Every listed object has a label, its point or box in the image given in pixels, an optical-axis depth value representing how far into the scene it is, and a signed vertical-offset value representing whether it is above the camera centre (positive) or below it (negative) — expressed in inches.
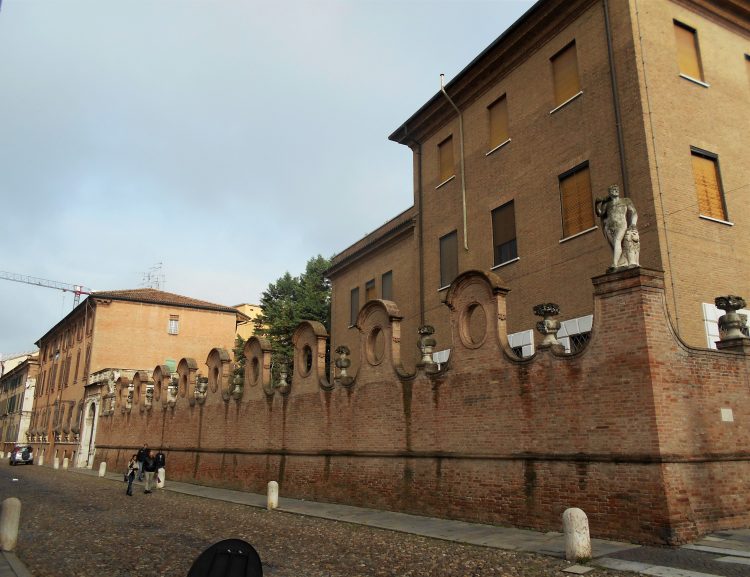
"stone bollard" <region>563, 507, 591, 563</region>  314.7 -42.3
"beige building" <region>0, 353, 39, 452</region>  2389.3 +203.3
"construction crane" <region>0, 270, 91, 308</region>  3521.2 +895.8
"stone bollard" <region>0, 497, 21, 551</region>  368.5 -42.6
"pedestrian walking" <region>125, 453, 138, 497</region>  785.6 -27.1
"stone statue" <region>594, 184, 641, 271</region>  394.0 +143.0
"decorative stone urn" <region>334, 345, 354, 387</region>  649.6 +95.4
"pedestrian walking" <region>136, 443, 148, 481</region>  857.2 -6.8
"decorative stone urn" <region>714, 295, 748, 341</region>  417.4 +93.6
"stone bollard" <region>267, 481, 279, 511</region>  608.1 -41.4
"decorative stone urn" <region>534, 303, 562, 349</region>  435.5 +92.5
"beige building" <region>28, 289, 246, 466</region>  1627.7 +310.9
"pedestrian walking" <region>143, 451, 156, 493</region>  828.0 -23.1
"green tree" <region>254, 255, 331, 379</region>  1648.6 +413.0
